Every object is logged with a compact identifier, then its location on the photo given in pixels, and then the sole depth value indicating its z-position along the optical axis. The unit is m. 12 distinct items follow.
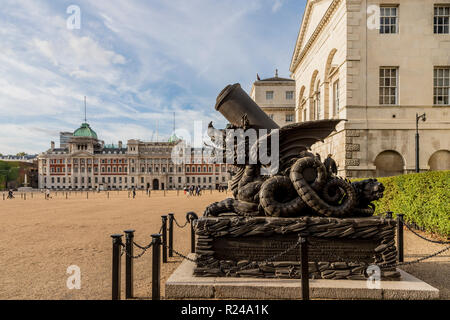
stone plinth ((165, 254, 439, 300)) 3.97
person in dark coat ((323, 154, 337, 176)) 4.97
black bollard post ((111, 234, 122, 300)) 3.76
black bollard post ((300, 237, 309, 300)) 3.66
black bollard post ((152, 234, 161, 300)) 3.67
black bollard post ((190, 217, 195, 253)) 6.55
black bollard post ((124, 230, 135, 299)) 4.13
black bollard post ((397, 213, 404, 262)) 5.94
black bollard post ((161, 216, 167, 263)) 5.93
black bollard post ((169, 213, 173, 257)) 6.52
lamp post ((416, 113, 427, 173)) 13.04
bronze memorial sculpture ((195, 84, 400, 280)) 4.32
